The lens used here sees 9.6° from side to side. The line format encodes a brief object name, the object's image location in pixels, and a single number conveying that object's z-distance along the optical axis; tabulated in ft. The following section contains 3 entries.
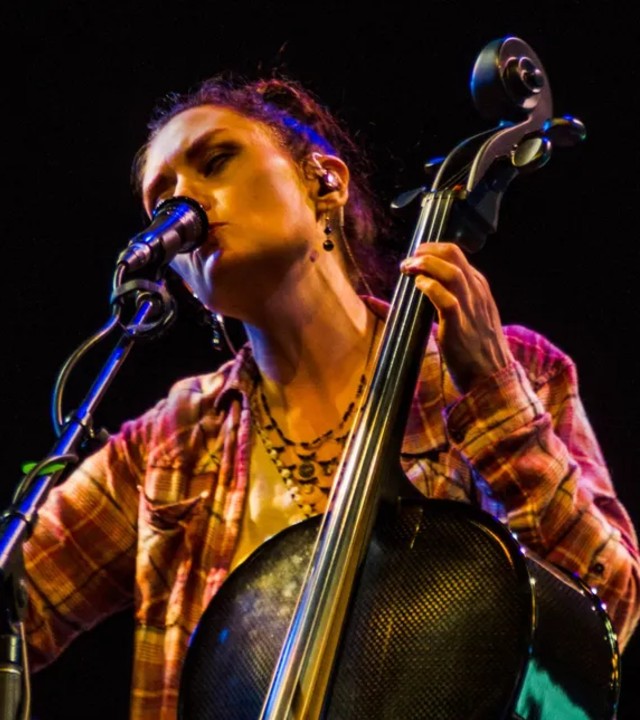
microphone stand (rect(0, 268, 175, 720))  10.07
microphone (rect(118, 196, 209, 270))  10.80
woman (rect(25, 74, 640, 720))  11.44
